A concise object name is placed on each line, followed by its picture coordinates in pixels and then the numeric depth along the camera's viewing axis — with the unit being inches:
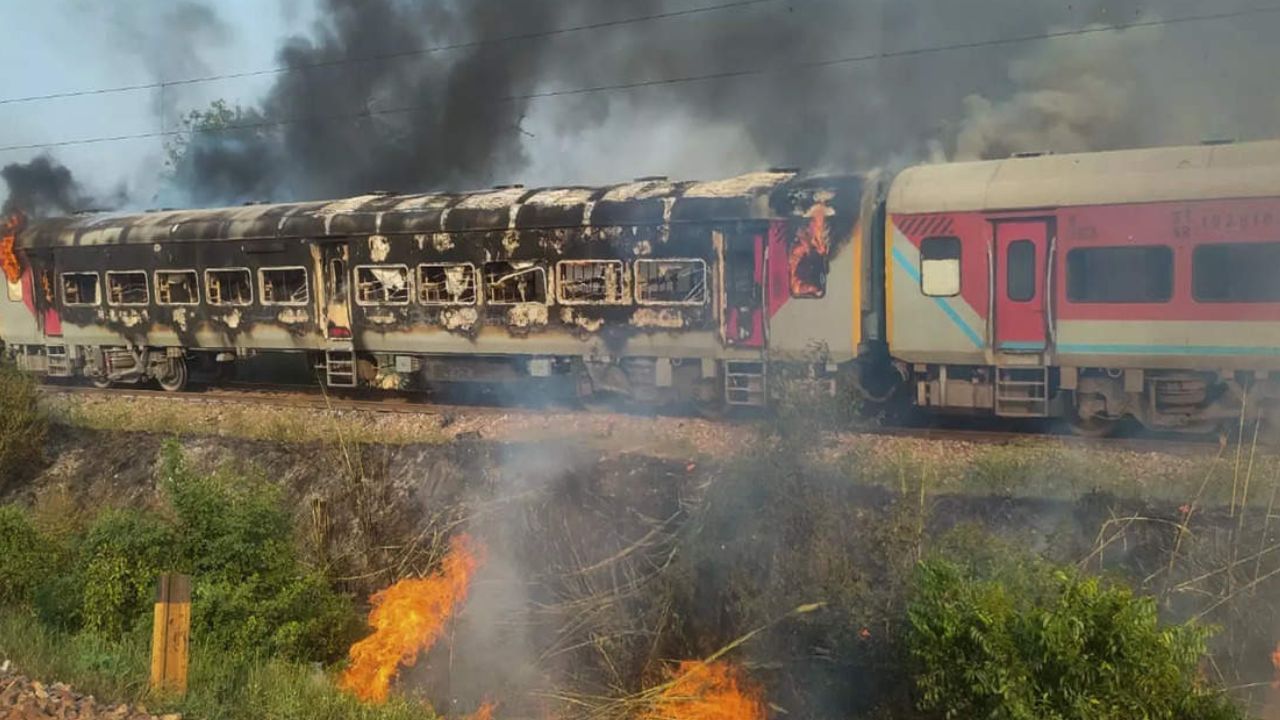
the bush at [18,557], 328.2
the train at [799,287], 394.3
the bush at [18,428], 512.7
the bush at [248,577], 294.5
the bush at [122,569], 299.6
